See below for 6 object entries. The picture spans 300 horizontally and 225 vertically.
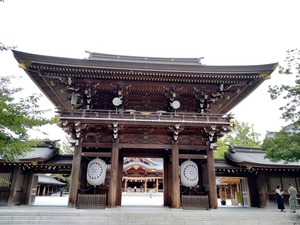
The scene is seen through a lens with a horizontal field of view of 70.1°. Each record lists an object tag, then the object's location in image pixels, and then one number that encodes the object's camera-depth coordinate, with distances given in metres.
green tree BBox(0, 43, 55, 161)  6.64
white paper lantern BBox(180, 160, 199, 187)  11.80
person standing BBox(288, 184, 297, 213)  11.23
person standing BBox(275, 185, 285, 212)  11.76
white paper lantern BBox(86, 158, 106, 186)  11.45
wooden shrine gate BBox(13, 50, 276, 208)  11.00
